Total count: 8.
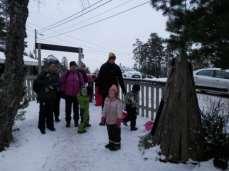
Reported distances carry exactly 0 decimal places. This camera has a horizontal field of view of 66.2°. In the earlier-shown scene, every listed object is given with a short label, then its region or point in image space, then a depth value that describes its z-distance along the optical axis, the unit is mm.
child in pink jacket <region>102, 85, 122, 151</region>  3304
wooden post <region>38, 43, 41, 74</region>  8149
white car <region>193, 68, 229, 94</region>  10098
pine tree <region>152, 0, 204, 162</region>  2906
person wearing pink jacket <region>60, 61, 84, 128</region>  4253
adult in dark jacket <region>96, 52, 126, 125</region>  3931
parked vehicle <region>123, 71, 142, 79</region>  19136
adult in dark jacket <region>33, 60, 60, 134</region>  4014
